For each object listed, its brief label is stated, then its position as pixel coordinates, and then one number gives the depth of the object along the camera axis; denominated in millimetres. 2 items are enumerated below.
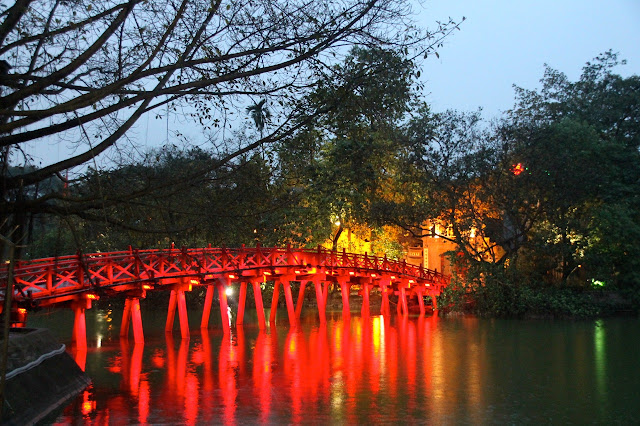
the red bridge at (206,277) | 19781
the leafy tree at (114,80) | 9742
